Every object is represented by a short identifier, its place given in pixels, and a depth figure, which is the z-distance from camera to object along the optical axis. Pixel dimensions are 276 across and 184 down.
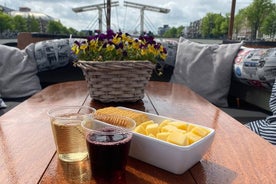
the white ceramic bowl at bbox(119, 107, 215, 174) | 0.49
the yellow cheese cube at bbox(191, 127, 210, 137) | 0.55
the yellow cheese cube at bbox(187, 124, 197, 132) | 0.57
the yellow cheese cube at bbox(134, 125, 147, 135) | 0.55
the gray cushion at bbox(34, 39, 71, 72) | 2.47
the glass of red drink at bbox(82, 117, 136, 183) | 0.46
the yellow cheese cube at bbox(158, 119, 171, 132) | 0.58
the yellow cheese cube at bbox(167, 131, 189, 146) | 0.50
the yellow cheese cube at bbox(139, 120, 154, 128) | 0.57
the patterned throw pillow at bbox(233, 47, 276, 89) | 1.75
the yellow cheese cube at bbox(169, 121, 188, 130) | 0.58
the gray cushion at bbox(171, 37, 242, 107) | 2.16
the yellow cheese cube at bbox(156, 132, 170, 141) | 0.52
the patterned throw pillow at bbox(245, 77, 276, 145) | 1.21
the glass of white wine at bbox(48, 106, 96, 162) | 0.53
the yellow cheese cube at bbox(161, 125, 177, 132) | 0.55
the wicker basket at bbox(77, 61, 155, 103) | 0.99
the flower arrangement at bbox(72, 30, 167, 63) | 1.02
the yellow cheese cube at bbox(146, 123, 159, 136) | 0.55
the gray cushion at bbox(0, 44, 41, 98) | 2.23
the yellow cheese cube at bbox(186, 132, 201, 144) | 0.52
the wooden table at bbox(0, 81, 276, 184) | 0.51
